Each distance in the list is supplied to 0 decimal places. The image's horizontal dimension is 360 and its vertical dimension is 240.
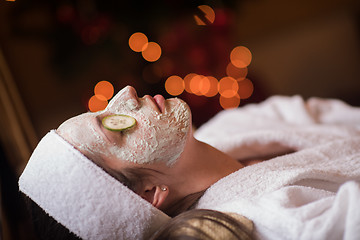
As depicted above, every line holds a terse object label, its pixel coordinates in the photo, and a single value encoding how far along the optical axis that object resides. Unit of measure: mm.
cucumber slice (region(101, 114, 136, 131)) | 1003
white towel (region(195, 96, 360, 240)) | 799
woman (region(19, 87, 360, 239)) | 936
